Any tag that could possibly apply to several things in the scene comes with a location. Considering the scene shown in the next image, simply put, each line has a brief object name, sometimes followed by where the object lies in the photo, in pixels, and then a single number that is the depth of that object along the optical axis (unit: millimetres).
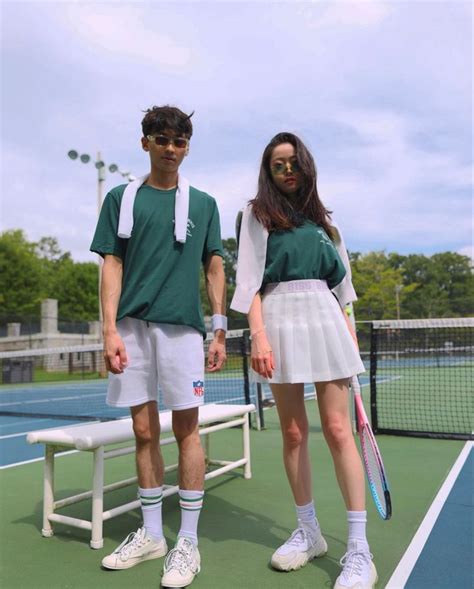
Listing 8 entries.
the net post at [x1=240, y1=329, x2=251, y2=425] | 7242
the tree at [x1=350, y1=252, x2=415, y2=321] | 50125
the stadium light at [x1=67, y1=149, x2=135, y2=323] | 19812
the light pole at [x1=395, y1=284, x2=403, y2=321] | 49716
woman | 2525
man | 2668
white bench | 3061
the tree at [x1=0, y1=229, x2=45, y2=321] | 41688
